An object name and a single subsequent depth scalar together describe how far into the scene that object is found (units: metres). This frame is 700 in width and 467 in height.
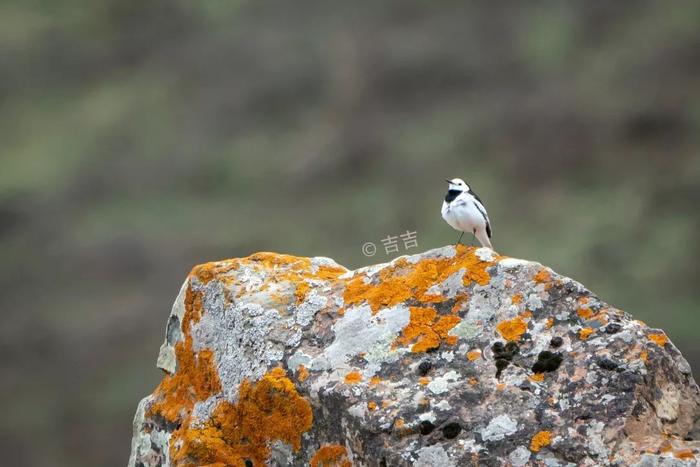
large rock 19.61
